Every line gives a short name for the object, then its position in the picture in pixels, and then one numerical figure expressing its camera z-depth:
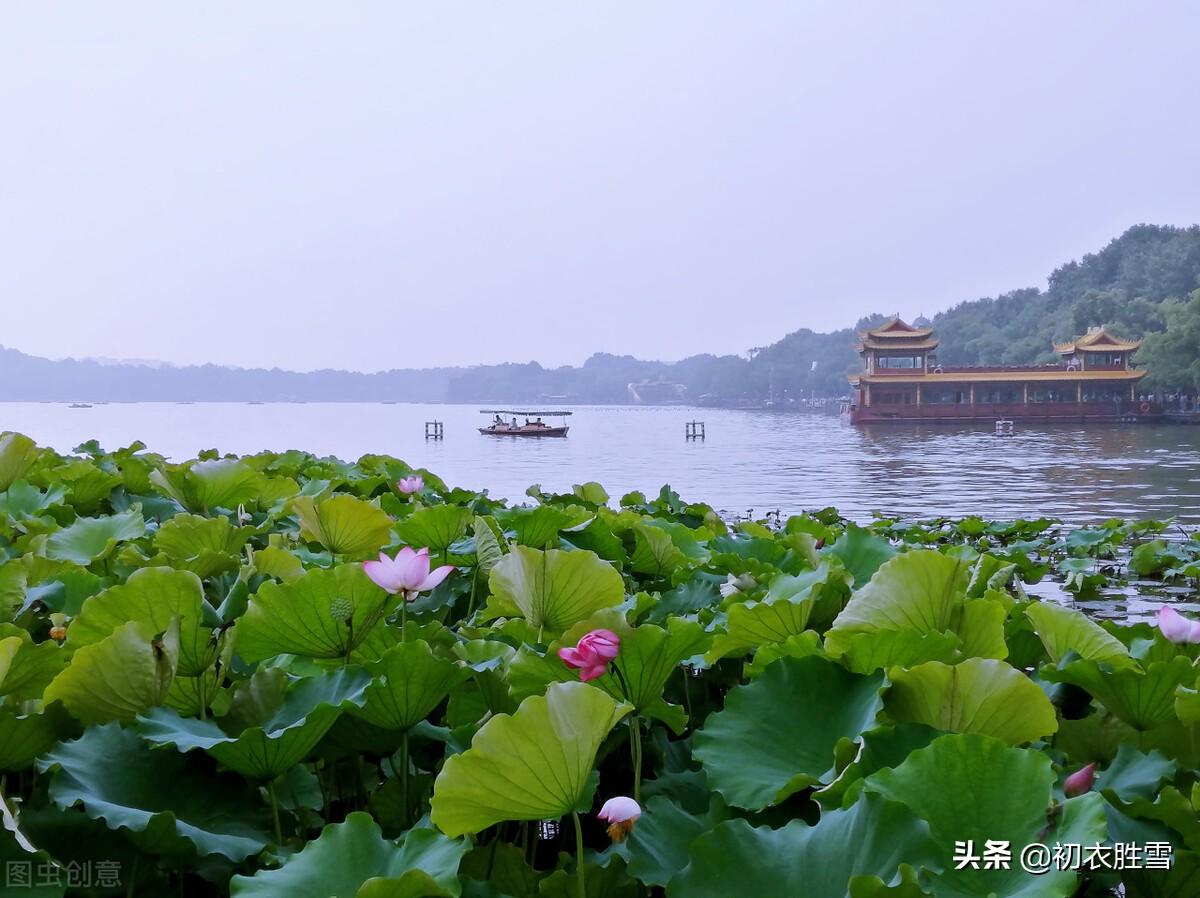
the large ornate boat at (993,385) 108.25
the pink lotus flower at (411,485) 6.17
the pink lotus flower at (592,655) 1.94
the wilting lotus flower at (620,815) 1.65
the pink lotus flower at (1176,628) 2.33
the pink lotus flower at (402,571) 2.26
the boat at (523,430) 106.99
